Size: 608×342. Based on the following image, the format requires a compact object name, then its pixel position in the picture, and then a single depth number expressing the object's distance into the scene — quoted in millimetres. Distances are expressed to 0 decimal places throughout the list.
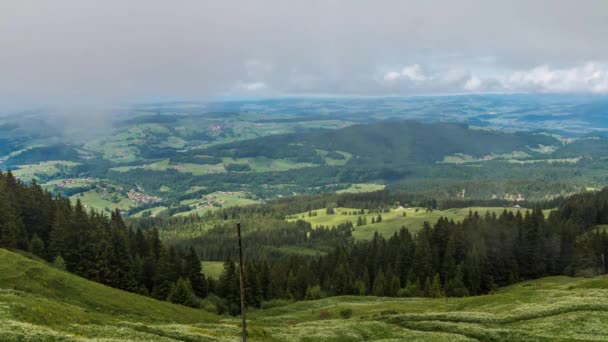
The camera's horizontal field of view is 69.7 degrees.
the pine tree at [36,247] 105750
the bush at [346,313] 89906
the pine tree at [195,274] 130500
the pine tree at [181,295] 113688
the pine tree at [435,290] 132750
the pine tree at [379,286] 139625
